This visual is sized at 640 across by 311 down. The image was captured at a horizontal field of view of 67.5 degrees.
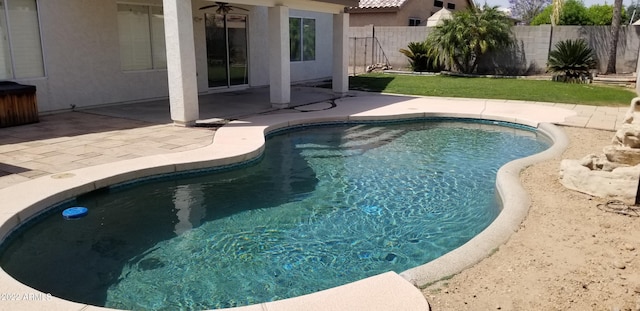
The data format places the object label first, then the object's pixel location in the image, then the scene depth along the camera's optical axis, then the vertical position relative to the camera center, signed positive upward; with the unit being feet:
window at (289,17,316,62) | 64.08 +3.20
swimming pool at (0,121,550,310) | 15.21 -6.60
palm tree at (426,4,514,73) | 68.33 +3.60
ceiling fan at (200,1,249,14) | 49.65 +5.71
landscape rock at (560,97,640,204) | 19.58 -4.75
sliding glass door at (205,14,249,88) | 51.39 +1.47
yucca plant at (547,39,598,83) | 60.85 -0.28
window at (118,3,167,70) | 42.80 +2.43
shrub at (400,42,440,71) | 75.00 +0.65
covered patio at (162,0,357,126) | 32.17 +1.03
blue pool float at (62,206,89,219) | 19.34 -5.92
